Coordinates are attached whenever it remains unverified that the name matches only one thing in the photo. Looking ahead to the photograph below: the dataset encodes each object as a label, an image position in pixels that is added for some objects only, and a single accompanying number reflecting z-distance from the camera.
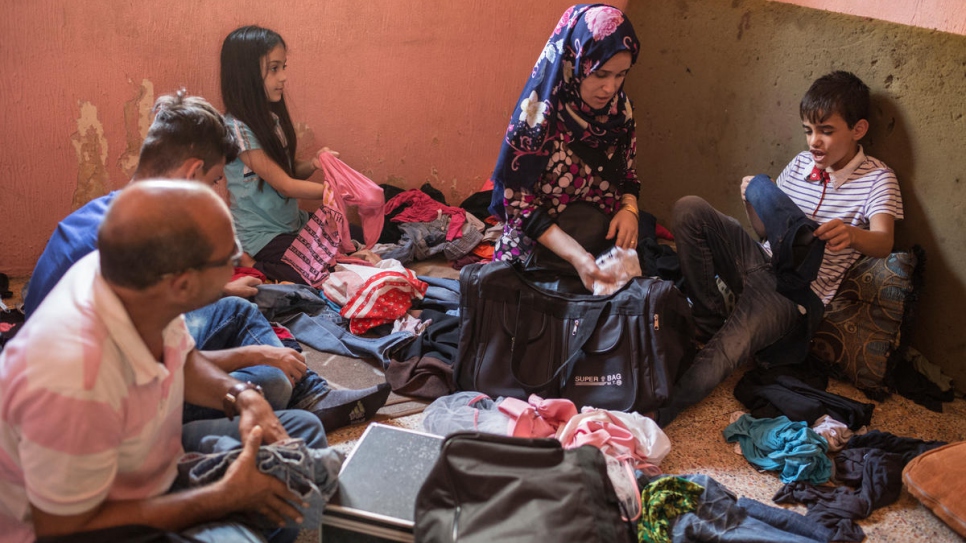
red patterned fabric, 2.90
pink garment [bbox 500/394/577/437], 2.27
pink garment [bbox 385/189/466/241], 3.67
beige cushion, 2.08
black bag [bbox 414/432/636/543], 1.54
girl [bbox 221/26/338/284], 3.08
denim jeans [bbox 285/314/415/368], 2.75
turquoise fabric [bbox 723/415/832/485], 2.27
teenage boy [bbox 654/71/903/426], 2.62
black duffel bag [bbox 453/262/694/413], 2.41
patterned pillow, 2.72
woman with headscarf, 2.55
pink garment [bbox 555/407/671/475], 2.18
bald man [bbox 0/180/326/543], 1.20
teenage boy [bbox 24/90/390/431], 1.80
